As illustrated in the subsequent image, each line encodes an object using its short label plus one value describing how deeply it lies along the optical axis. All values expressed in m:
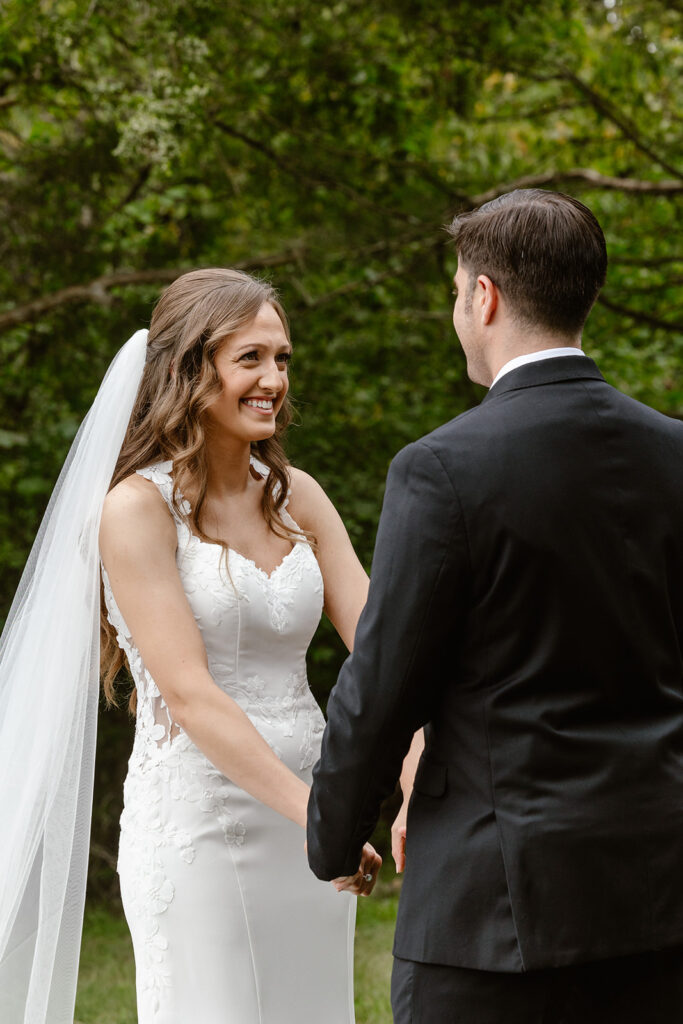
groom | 3.26
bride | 3.83
